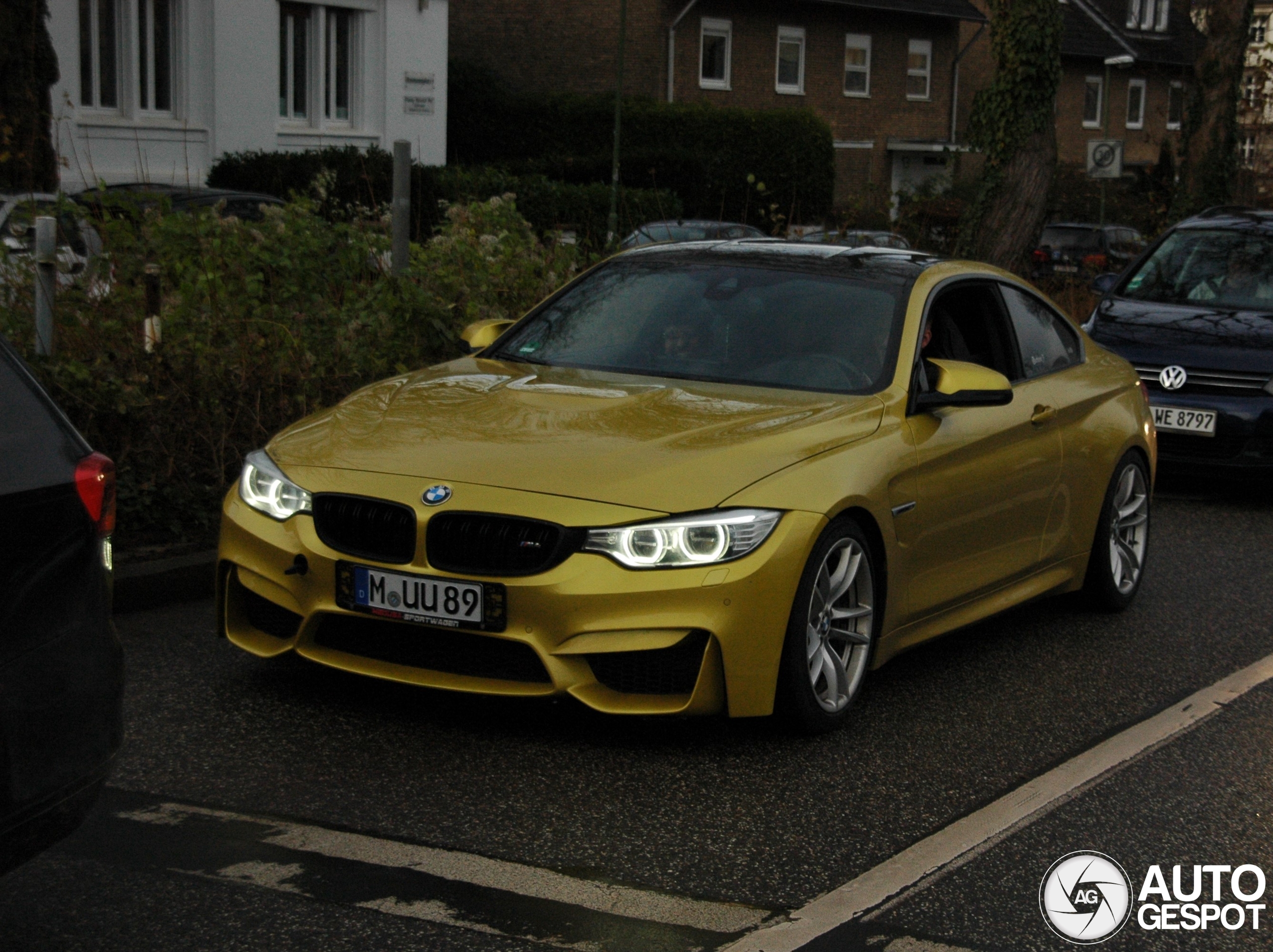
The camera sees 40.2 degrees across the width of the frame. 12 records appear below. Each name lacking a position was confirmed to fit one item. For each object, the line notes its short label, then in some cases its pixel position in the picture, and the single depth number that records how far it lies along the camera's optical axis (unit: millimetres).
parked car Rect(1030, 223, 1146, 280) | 22016
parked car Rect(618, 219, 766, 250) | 14125
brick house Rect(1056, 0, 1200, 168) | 58438
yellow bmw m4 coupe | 4895
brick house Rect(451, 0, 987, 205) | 45469
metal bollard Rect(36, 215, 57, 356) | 7531
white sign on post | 27109
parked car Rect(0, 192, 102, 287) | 8148
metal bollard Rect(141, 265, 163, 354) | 7832
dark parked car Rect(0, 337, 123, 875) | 3129
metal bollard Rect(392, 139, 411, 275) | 9602
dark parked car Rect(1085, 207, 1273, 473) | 10703
